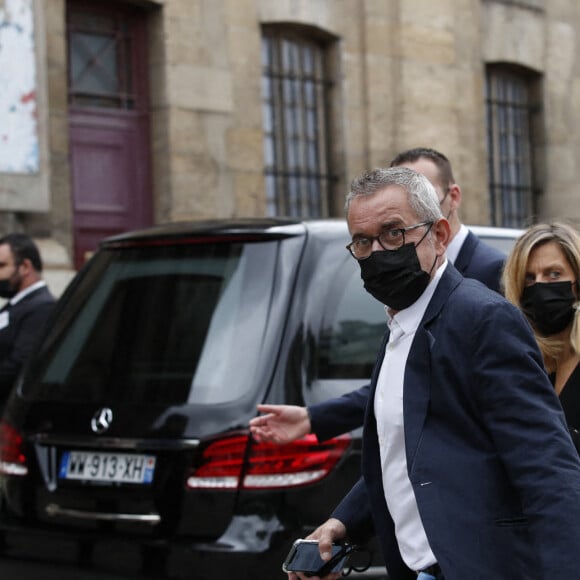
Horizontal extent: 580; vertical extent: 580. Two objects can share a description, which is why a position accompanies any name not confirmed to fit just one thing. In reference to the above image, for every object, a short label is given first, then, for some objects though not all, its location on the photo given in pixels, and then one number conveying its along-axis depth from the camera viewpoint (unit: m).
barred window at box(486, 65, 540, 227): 16.89
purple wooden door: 12.59
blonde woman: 3.87
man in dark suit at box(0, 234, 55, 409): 6.83
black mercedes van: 4.69
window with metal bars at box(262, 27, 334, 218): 14.11
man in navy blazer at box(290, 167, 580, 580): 2.75
